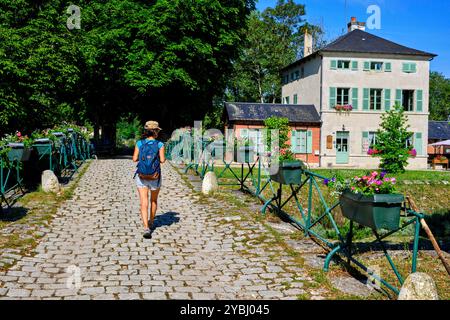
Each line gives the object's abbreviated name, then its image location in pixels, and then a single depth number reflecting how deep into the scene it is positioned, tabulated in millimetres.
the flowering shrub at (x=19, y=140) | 10756
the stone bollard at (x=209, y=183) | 11081
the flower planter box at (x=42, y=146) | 11750
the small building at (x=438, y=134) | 37812
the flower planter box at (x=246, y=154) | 11047
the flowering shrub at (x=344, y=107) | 32656
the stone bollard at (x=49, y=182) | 10555
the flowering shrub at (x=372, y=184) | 4926
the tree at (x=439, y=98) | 71625
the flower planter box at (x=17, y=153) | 9516
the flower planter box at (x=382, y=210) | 4738
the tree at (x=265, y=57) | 46969
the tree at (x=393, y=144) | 22797
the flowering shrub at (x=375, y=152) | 23244
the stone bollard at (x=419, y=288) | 4078
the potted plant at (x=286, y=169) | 7883
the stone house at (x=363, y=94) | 32562
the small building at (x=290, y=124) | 32031
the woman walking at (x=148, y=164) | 7129
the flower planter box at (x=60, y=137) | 13850
